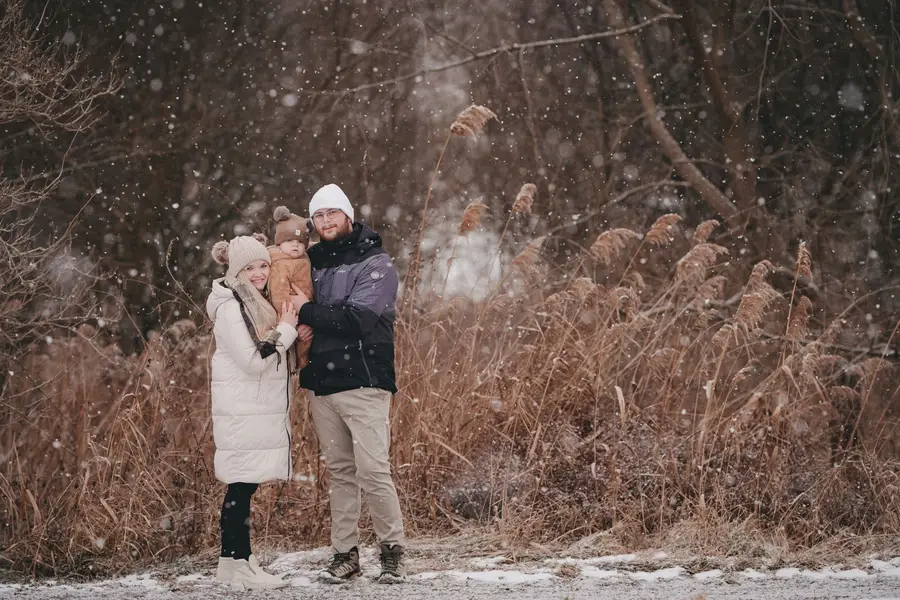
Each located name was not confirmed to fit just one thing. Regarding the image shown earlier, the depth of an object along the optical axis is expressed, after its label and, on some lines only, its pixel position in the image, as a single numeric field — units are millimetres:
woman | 9539
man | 9875
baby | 9953
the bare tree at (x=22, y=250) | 12172
